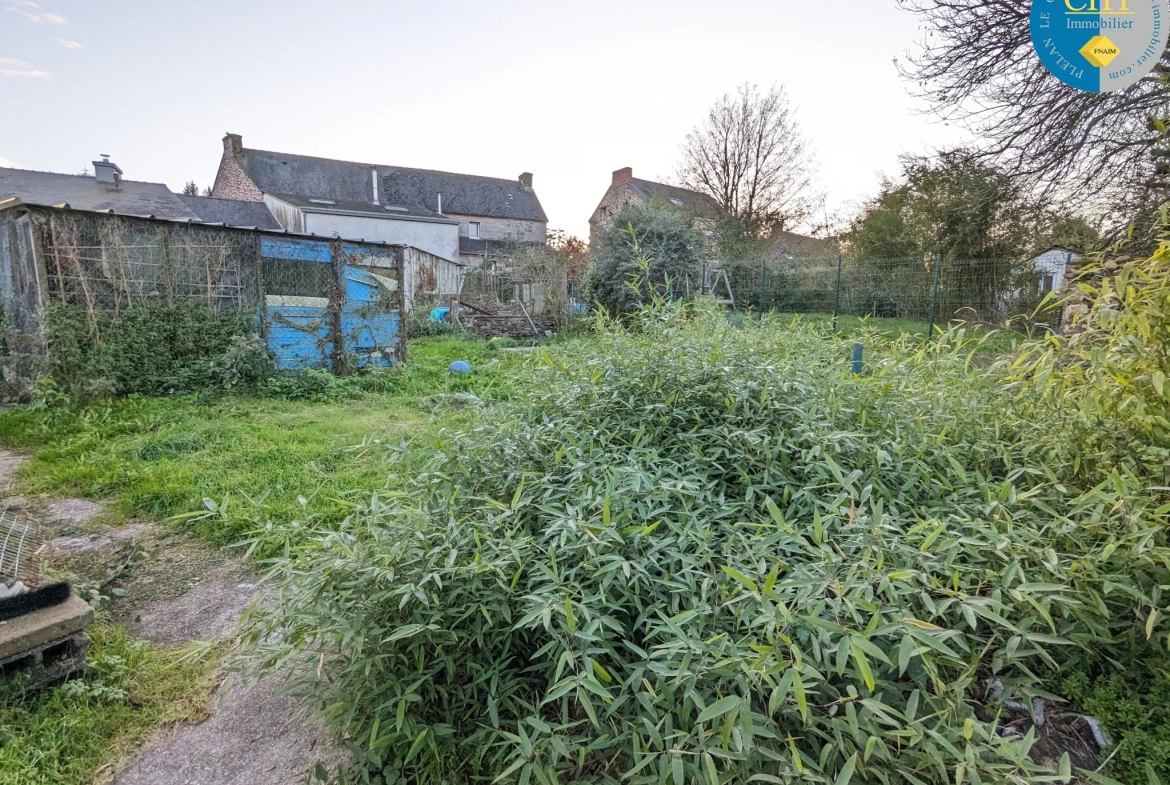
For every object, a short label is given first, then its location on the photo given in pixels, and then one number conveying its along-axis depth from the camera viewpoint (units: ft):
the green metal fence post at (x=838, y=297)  35.40
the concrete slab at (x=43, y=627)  5.56
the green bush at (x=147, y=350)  18.31
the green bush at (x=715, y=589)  3.19
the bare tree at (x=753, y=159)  61.05
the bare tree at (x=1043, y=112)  19.15
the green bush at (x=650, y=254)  38.65
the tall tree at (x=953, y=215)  23.47
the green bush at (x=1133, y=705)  3.55
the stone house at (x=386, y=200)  71.77
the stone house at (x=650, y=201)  59.02
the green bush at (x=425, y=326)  40.81
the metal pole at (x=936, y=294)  29.71
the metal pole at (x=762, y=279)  39.06
